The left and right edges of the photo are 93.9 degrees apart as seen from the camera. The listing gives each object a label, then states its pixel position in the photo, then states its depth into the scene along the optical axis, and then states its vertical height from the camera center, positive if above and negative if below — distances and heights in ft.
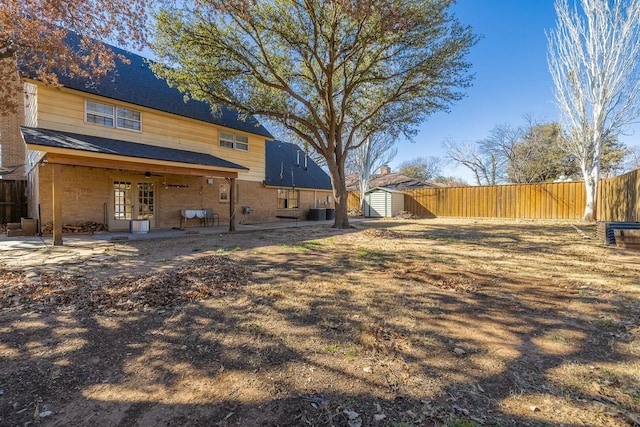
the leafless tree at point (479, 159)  104.17 +18.09
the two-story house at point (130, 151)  29.63 +6.27
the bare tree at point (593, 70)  47.01 +23.51
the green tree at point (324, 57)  31.76 +18.65
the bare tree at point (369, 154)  77.87 +14.88
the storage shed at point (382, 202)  77.56 +1.84
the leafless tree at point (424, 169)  147.23 +20.18
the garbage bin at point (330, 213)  66.10 -0.93
